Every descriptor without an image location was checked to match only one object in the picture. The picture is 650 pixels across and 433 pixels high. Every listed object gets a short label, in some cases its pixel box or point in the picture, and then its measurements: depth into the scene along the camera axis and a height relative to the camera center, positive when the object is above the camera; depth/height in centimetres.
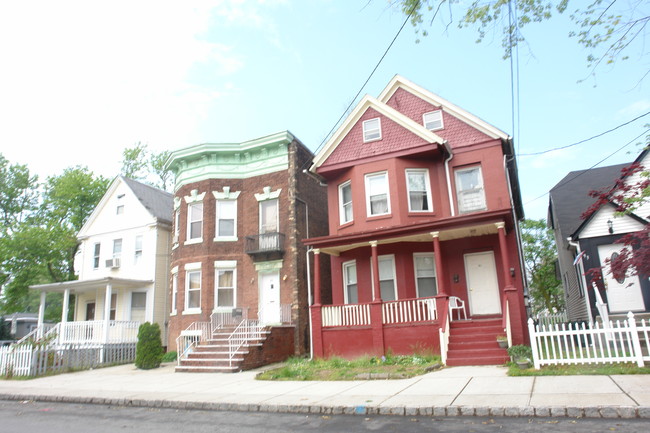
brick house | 1909 +392
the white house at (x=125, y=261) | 2384 +401
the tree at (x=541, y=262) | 3784 +448
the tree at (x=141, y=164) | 3794 +1360
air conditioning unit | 2573 +398
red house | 1423 +288
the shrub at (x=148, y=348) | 1731 -45
